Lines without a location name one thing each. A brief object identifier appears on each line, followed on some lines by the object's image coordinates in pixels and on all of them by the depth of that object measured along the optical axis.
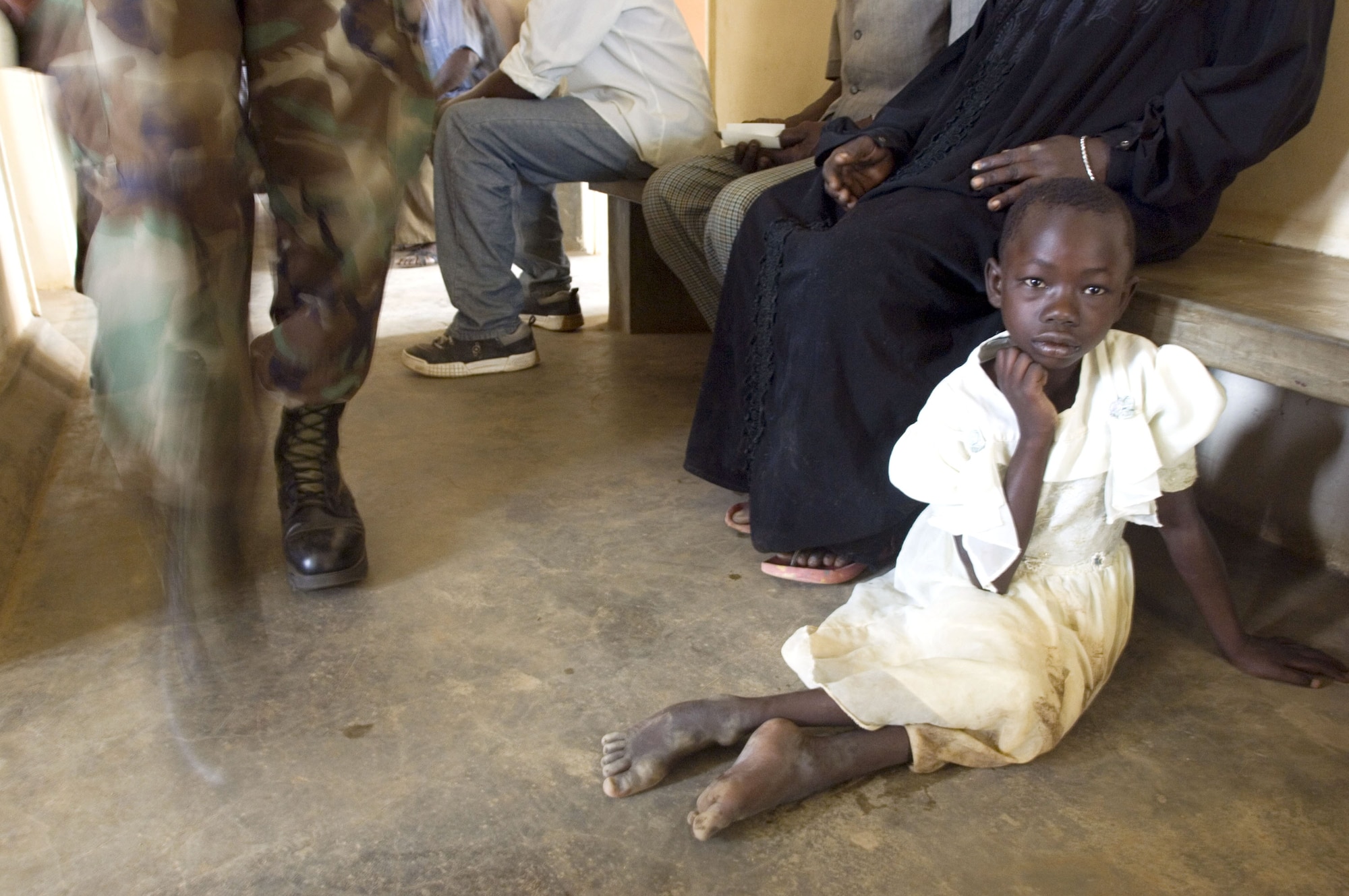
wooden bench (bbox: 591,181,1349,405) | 1.30
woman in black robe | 1.48
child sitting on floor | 1.19
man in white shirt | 2.73
